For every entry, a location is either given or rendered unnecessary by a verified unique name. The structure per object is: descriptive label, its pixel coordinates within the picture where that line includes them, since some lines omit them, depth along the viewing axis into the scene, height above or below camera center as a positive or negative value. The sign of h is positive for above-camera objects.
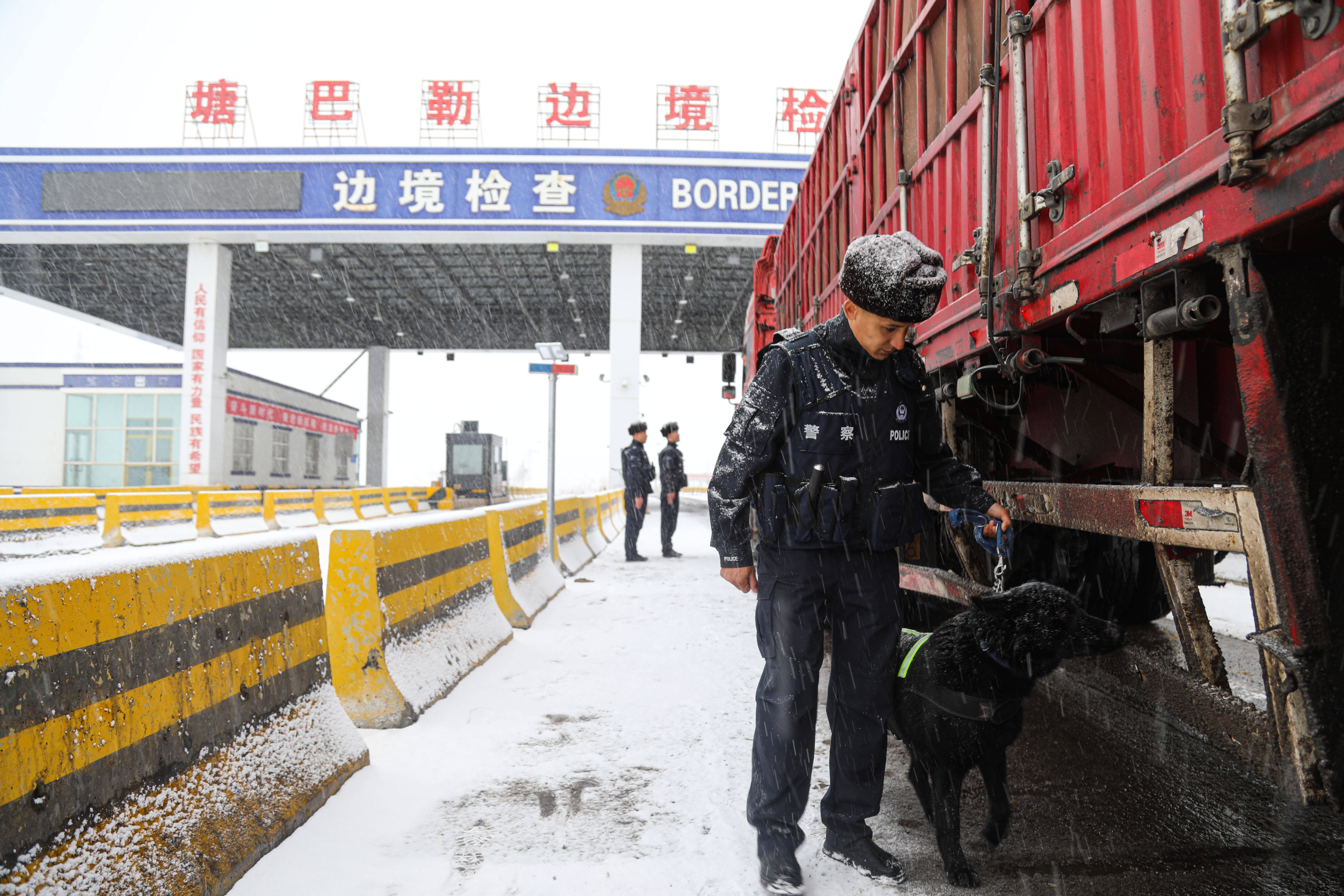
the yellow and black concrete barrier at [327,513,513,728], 3.15 -0.64
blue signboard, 19.59 +7.71
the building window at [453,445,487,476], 25.75 +0.73
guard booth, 25.27 +0.50
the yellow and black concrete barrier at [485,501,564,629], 5.35 -0.68
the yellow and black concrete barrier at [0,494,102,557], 9.84 -0.63
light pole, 7.93 +0.65
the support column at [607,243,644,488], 20.70 +3.93
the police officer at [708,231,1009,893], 2.06 -0.13
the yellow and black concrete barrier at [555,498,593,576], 8.66 -0.72
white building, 28.02 +2.10
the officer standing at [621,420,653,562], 9.73 +0.04
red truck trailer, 1.52 +0.49
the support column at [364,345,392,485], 36.03 +3.77
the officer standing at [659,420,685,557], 10.19 +0.09
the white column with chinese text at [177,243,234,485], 20.97 +3.29
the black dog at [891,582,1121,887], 1.98 -0.55
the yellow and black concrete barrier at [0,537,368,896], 1.46 -0.58
